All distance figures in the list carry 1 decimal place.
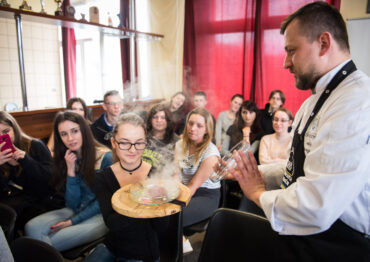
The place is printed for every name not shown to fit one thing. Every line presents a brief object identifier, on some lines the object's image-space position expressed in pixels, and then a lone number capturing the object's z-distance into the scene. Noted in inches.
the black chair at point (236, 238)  48.9
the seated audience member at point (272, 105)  144.3
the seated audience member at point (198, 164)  77.5
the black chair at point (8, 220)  54.1
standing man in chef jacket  33.7
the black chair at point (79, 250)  61.6
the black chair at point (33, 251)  43.6
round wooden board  43.0
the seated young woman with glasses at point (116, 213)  58.6
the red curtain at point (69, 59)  236.8
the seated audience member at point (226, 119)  155.2
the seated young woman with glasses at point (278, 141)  115.6
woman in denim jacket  66.6
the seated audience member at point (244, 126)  138.6
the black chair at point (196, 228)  73.8
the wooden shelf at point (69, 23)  119.6
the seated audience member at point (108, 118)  115.1
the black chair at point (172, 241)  56.4
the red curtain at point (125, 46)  195.0
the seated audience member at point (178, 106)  154.5
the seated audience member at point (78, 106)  130.6
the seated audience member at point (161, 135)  80.5
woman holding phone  79.5
